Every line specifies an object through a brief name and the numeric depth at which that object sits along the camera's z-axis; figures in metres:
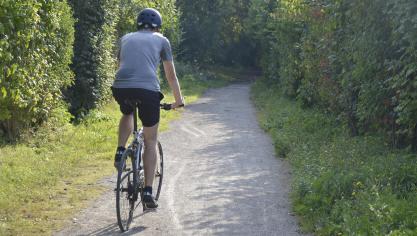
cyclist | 6.03
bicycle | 5.97
